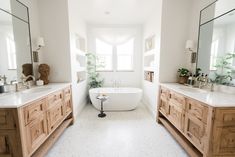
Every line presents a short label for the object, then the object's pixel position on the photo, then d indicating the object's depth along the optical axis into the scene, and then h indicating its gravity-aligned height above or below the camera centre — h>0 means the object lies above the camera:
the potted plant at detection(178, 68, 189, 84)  2.63 -0.18
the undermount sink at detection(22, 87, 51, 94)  2.04 -0.39
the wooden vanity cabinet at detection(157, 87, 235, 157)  1.32 -0.74
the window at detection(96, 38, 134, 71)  4.47 +0.39
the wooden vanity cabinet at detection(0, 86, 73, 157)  1.25 -0.71
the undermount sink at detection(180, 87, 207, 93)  2.14 -0.41
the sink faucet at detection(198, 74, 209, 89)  2.20 -0.25
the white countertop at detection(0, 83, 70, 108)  1.25 -0.38
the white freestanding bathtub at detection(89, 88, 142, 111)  3.40 -0.95
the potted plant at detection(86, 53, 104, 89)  4.20 -0.23
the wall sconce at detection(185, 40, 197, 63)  2.50 +0.39
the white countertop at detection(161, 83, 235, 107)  1.33 -0.39
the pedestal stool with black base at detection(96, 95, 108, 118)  3.19 -0.88
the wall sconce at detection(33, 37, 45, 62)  2.38 +0.40
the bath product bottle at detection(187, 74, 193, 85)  2.45 -0.27
